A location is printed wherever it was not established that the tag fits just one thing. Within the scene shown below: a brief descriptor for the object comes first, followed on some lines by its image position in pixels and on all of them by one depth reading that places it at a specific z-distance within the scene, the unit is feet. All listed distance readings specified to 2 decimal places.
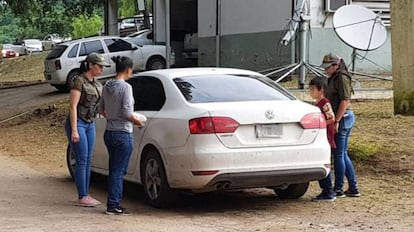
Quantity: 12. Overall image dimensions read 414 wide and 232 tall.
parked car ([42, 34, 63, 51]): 187.60
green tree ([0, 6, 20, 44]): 324.39
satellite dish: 49.73
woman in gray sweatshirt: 26.89
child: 28.68
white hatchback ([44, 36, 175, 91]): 78.95
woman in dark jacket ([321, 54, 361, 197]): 29.30
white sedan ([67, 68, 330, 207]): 26.08
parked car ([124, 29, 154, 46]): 88.81
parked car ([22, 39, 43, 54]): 182.35
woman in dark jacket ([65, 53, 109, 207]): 28.19
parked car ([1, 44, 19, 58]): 160.19
